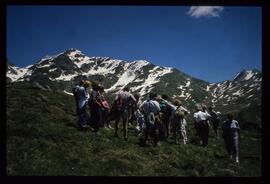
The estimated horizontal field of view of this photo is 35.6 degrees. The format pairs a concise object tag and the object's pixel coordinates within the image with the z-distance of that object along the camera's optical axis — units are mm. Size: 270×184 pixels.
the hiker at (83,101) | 21641
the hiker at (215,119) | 28262
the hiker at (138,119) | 24161
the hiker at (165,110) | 22812
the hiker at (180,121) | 22875
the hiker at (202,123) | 22938
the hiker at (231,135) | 21031
